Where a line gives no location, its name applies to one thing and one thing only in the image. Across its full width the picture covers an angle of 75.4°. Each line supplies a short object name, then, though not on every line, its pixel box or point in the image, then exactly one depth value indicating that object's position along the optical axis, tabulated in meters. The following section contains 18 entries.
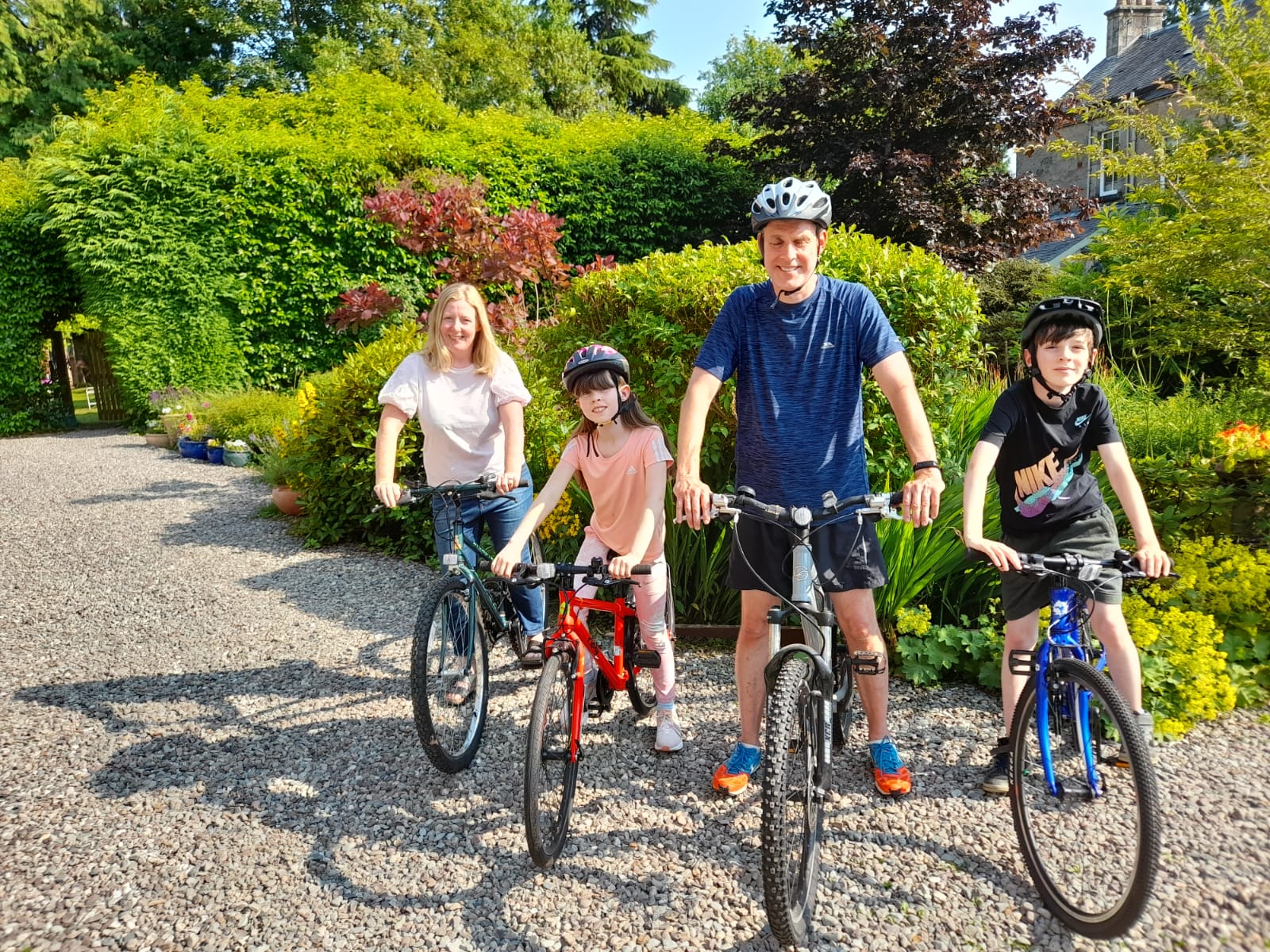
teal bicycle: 3.21
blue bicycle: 2.20
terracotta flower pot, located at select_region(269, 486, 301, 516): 7.57
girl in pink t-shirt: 3.08
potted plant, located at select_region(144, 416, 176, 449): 12.69
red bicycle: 2.56
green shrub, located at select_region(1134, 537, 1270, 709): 3.66
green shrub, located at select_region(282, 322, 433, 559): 6.42
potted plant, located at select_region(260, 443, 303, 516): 7.33
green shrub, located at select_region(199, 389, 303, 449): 10.73
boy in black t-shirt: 2.69
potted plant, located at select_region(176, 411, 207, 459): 11.38
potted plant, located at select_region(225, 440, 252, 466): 10.75
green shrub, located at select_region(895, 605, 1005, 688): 3.85
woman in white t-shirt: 3.56
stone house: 17.00
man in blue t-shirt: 2.60
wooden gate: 16.97
